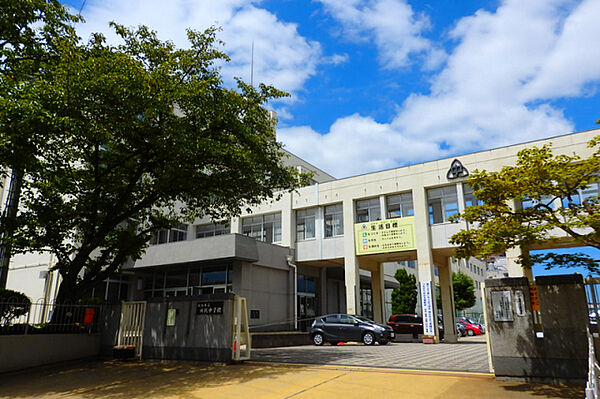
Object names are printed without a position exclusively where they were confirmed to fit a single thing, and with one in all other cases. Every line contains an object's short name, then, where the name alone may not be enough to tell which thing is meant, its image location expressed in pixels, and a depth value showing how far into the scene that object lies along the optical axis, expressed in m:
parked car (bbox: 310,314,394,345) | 19.22
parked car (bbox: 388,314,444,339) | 23.89
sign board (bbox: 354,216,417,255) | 24.00
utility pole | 12.89
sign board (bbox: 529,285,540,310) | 8.37
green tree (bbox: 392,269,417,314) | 27.42
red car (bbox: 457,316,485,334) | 33.83
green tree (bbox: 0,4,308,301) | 10.31
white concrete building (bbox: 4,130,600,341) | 22.86
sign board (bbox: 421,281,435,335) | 22.34
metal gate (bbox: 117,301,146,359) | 13.56
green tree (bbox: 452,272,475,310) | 44.48
